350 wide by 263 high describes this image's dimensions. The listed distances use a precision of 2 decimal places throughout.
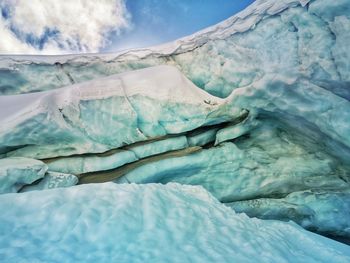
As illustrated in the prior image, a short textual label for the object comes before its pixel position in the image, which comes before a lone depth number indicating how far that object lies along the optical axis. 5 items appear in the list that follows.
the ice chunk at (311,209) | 5.01
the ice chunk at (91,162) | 4.76
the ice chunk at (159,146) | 5.09
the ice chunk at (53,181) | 4.11
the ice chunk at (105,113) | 4.62
